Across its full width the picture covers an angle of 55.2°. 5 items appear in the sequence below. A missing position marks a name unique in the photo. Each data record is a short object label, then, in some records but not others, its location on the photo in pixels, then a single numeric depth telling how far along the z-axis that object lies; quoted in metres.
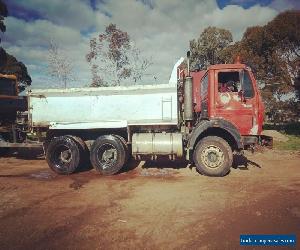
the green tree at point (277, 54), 23.30
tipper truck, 8.51
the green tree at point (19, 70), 33.82
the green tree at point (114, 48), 27.56
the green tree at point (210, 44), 33.81
